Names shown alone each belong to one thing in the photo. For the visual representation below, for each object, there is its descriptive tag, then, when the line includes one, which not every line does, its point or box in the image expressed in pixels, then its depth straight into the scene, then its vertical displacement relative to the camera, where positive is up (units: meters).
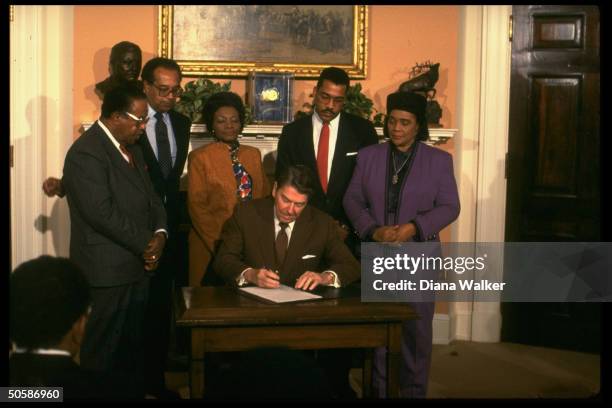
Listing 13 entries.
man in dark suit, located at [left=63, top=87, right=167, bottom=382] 3.72 -0.35
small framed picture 5.35 +0.35
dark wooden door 5.53 +0.09
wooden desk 3.07 -0.67
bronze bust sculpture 4.89 +0.53
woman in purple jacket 4.10 -0.23
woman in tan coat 4.46 -0.16
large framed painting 5.44 +0.75
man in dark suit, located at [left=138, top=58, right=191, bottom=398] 4.46 -0.08
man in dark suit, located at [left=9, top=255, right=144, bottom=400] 2.18 -0.46
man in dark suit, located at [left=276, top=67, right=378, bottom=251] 4.53 +0.04
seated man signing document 3.67 -0.41
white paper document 3.26 -0.59
